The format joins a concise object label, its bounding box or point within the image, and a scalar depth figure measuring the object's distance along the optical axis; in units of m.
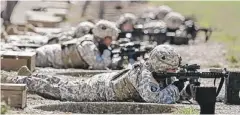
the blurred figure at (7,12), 28.78
